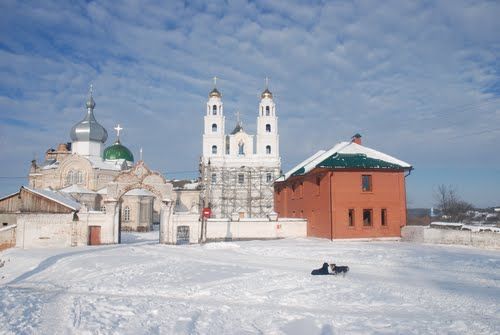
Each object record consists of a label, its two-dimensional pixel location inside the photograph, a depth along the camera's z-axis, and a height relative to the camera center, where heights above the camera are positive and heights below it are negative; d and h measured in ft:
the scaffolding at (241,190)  173.68 +9.40
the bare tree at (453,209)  136.77 +1.09
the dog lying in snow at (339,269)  45.52 -6.02
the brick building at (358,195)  85.92 +3.57
